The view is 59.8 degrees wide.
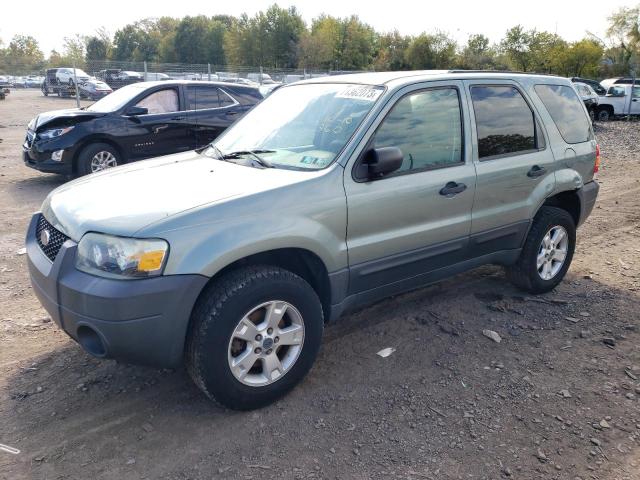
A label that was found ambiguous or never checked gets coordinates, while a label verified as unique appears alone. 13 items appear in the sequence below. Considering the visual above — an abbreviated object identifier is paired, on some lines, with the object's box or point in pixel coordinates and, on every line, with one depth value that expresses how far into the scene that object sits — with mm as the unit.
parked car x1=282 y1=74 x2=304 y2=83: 28598
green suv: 2832
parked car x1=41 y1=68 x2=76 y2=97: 29405
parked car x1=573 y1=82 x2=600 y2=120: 21905
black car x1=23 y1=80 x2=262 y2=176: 8852
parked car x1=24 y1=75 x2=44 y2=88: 43531
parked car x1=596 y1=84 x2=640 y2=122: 24422
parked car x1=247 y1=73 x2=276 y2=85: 28234
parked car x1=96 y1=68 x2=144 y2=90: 23458
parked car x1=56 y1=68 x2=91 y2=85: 24403
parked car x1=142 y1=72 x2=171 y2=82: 23119
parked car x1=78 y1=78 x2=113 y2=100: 24203
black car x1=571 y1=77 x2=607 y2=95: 25175
